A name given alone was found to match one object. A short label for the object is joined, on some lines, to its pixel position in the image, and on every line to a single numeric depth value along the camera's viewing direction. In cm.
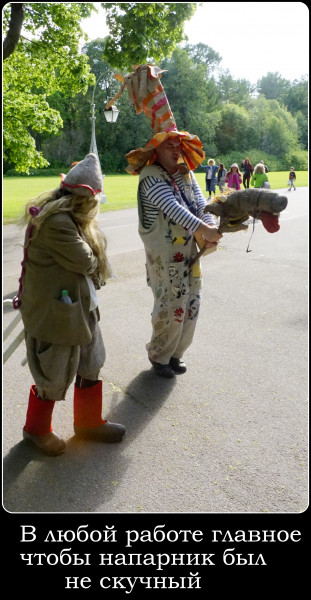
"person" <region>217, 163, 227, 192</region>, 1983
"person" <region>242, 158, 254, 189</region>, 2230
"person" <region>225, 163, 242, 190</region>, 1524
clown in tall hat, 340
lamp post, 1468
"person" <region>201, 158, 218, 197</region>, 1852
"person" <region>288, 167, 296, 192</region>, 2531
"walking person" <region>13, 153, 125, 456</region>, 249
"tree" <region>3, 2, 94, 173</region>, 1255
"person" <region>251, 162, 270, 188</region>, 1407
